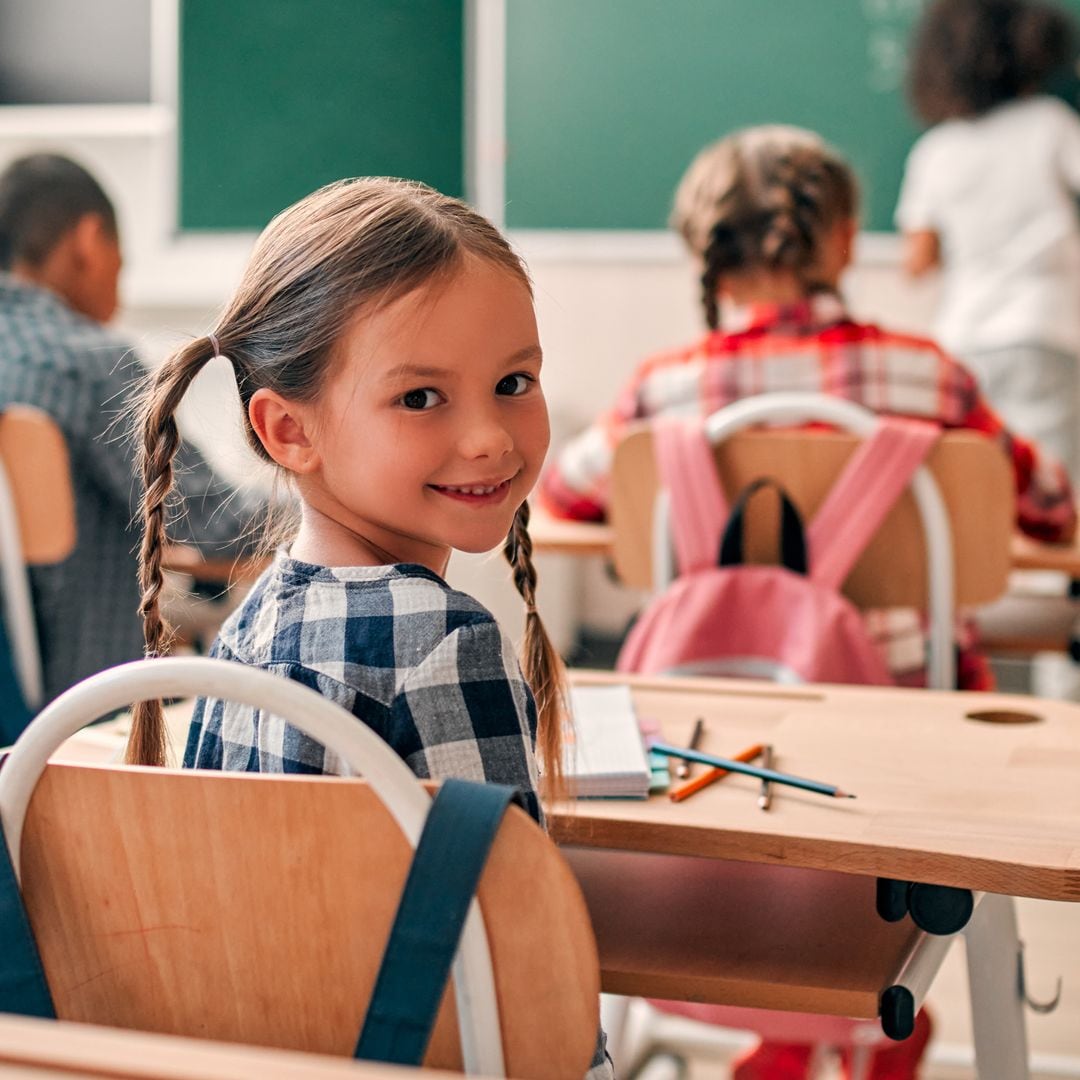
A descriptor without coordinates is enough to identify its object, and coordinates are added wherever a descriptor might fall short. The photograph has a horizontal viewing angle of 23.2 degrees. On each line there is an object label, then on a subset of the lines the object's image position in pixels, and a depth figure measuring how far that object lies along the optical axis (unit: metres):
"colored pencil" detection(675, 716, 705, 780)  1.77
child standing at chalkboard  4.08
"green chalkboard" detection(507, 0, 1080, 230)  4.34
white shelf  4.43
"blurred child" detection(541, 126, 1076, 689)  2.51
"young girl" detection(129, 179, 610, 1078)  1.57
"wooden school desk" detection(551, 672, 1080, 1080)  1.61
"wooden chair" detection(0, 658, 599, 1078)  1.37
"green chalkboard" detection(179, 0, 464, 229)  4.09
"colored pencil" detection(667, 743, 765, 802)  1.71
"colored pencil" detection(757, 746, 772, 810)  1.69
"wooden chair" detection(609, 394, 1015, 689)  2.31
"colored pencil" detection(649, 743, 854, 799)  1.70
